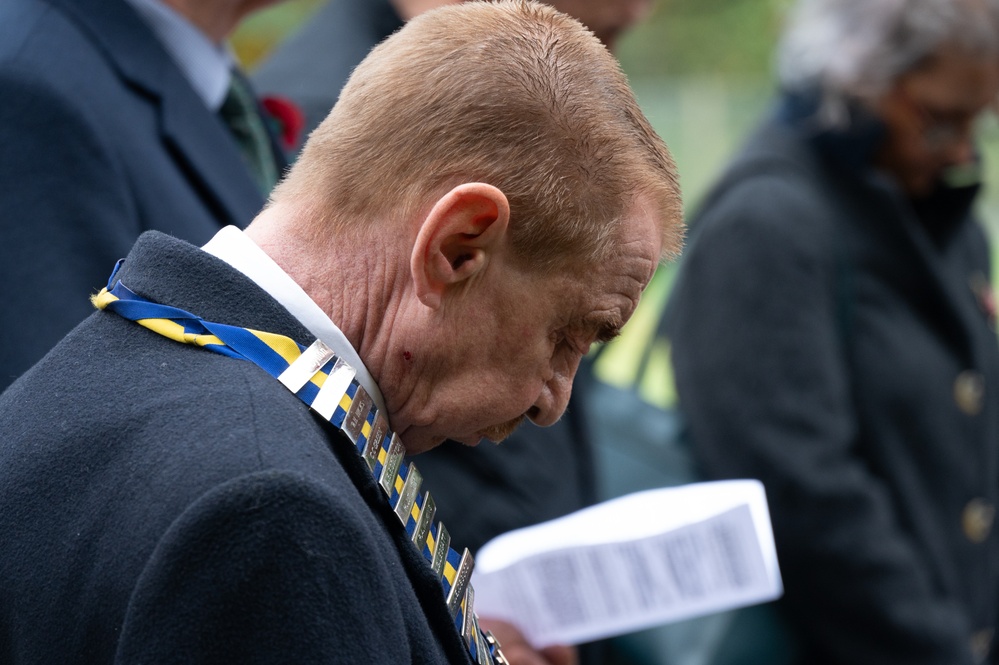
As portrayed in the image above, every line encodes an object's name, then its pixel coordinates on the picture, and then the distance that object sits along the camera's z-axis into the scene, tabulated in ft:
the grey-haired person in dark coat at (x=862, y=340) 19.83
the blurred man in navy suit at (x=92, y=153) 11.87
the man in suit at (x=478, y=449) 15.65
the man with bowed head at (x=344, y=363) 6.98
